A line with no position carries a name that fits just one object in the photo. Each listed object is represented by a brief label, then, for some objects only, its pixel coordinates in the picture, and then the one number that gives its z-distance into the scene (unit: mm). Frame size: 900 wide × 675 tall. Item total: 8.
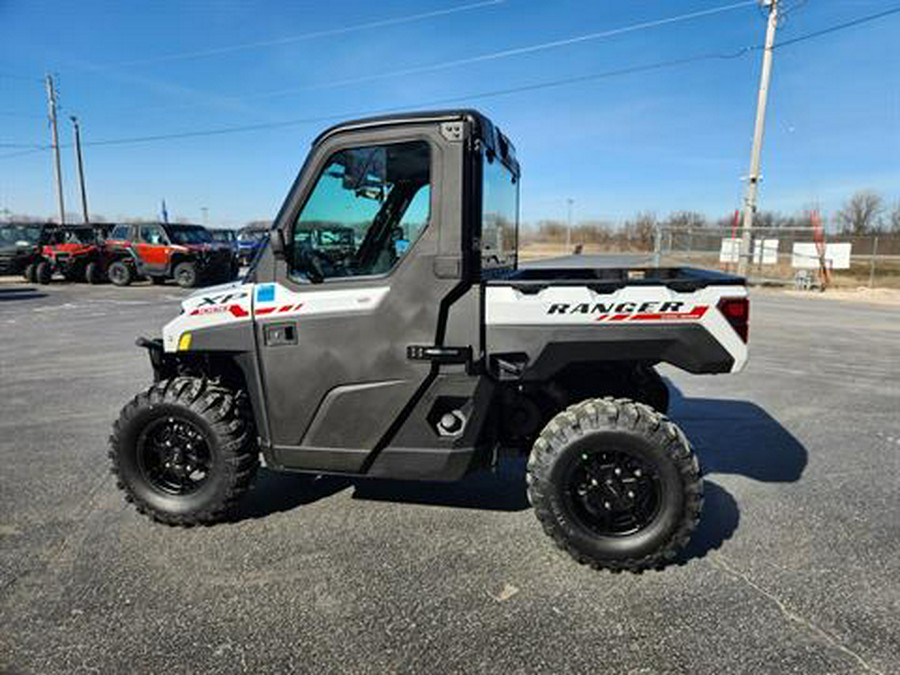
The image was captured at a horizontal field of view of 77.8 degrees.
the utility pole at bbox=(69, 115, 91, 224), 38750
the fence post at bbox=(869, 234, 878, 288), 20908
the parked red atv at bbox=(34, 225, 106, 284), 21062
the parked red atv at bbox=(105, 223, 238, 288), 19406
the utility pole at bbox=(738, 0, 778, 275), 20031
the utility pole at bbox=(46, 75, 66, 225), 36812
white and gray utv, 2949
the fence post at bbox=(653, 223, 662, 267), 20672
